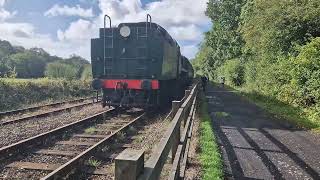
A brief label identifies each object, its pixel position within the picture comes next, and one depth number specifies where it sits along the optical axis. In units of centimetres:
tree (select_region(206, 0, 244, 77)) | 2827
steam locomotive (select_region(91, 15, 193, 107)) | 913
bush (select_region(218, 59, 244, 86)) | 2417
